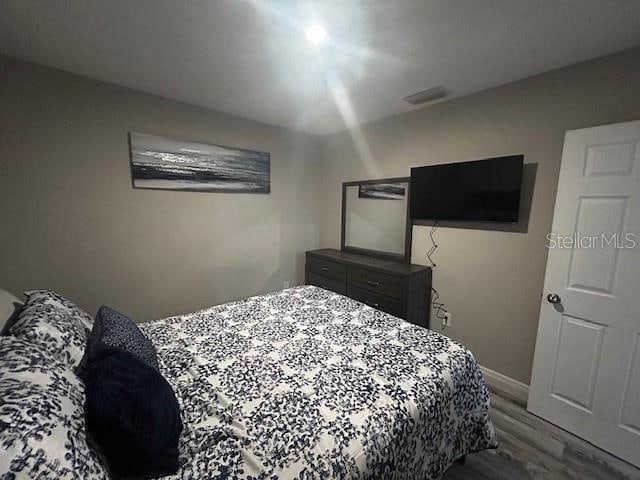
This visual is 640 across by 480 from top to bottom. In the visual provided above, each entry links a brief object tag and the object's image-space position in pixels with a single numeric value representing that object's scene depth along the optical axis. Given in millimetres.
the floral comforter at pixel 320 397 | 880
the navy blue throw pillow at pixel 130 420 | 743
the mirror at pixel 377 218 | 2836
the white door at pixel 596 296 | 1552
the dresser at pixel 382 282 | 2443
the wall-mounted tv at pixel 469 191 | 2033
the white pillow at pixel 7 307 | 1074
